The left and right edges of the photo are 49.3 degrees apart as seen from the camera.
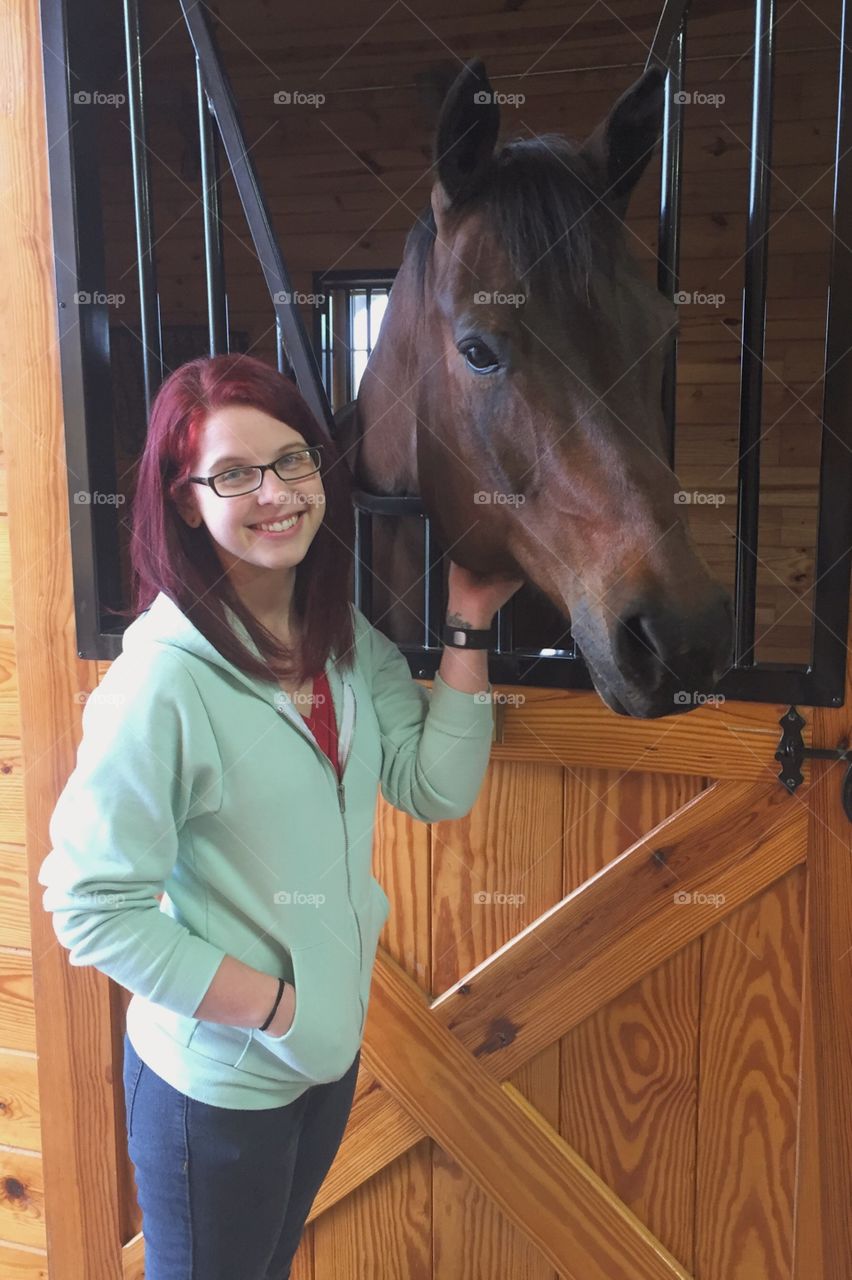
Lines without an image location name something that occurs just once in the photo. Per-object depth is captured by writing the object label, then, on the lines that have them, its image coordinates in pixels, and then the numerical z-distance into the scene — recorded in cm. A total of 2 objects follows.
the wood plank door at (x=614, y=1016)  110
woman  79
